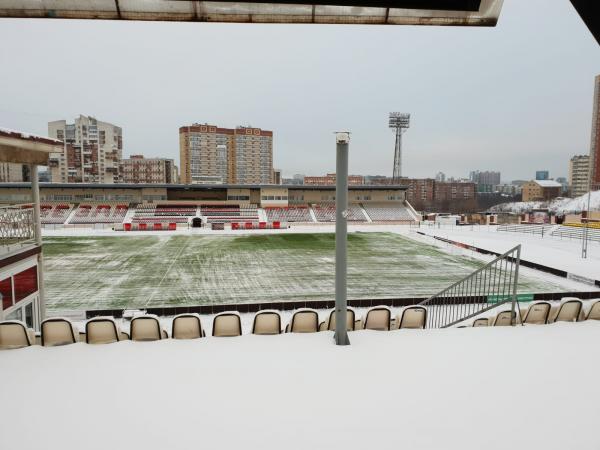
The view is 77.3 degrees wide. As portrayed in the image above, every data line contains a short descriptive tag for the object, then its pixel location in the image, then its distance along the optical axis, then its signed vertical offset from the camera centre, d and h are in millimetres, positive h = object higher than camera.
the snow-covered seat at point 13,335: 4676 -1739
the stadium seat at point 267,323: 5309 -1785
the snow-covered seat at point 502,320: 6316 -2058
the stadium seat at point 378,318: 5845 -1891
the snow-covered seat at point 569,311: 6207 -1869
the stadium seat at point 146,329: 5129 -1818
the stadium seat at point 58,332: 4863 -1785
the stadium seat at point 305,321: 5594 -1860
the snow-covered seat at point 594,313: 6164 -1887
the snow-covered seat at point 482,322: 6978 -2357
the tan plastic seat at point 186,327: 5246 -1834
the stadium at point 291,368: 3066 -1883
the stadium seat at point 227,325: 5281 -1811
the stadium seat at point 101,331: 4953 -1795
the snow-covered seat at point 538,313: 6243 -1922
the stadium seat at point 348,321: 5684 -1902
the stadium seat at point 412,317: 5918 -1898
